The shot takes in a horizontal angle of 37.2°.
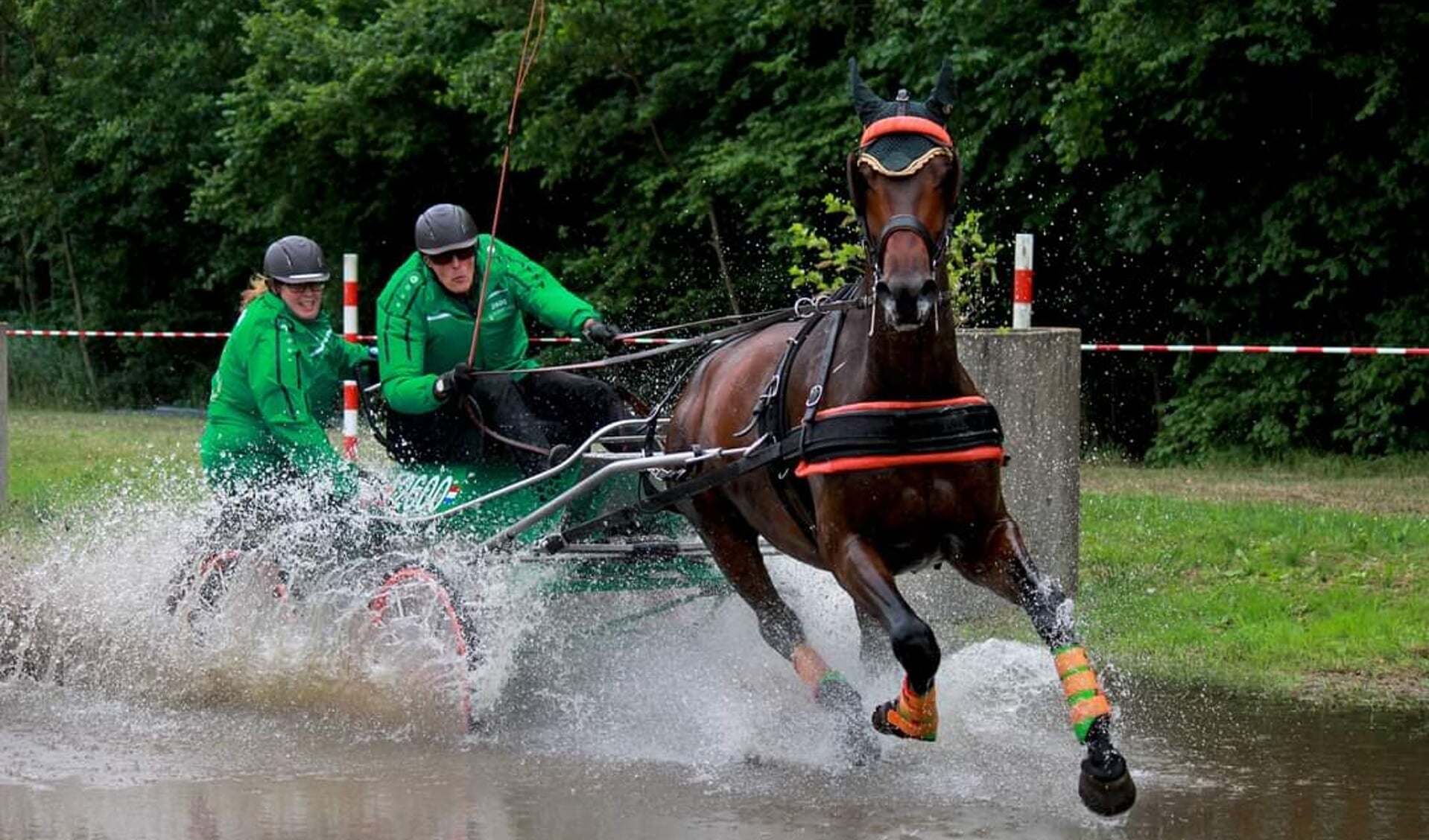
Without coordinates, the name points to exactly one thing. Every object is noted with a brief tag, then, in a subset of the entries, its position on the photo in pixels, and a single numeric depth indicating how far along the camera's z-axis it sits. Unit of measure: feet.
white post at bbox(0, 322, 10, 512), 42.14
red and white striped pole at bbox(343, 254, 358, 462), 37.19
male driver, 26.04
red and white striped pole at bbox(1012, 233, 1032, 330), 29.84
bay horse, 18.85
